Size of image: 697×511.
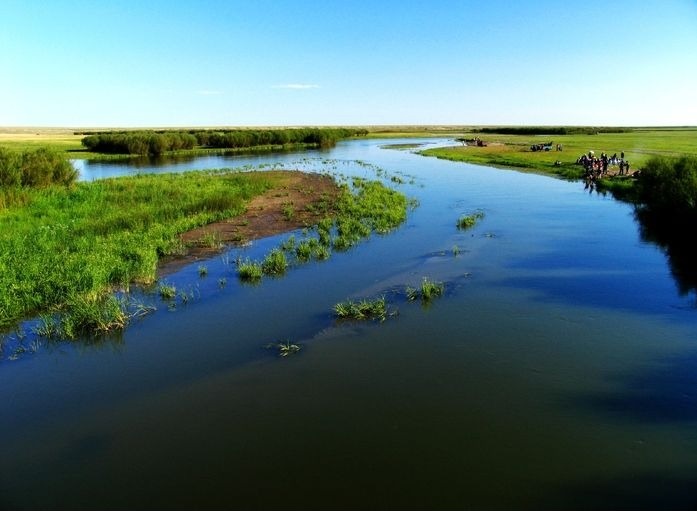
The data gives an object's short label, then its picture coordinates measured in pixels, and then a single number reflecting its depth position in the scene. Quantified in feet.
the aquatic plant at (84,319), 37.83
